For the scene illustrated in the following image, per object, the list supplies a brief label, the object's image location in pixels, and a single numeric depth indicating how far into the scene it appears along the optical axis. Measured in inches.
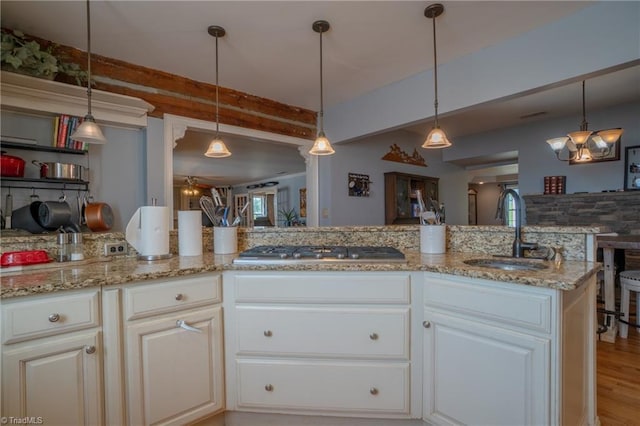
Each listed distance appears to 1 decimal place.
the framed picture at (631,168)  154.0
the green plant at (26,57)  81.1
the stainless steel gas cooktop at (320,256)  62.6
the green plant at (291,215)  261.1
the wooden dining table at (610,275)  105.2
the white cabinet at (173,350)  53.1
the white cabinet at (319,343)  60.2
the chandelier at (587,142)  122.0
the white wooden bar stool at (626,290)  102.3
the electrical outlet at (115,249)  71.3
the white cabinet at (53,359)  43.4
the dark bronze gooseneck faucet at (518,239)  65.6
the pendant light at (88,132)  66.5
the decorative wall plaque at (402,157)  191.9
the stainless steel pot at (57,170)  90.3
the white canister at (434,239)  75.5
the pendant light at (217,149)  100.1
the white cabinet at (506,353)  46.0
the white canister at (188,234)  75.9
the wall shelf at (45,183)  86.6
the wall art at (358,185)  167.0
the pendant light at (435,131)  80.1
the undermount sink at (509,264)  57.1
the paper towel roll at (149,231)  70.9
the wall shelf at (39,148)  85.9
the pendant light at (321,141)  86.3
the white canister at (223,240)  79.5
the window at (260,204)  350.8
